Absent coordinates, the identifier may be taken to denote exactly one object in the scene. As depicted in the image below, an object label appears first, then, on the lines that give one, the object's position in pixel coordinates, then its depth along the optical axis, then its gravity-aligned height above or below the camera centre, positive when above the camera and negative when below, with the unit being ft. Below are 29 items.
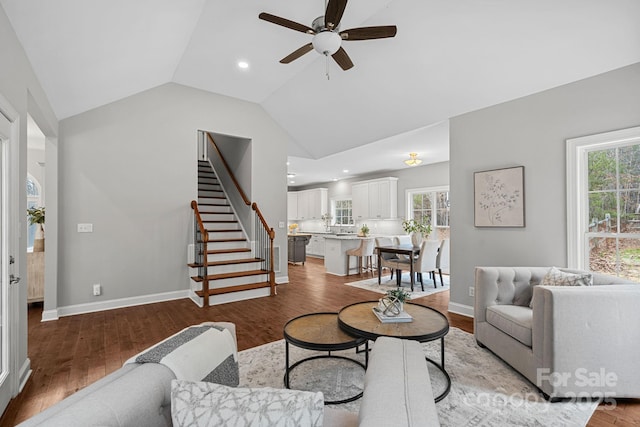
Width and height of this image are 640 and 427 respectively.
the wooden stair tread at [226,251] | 17.09 -1.88
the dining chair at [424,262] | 18.34 -2.65
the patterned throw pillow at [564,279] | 8.29 -1.70
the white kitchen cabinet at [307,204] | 36.52 +1.58
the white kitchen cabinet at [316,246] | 34.12 -3.20
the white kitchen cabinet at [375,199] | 27.96 +1.66
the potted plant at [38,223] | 14.84 -0.26
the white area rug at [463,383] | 6.54 -4.13
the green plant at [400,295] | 8.26 -2.07
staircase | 15.57 -2.41
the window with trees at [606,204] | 9.49 +0.39
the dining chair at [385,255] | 19.94 -2.58
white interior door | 6.65 -1.02
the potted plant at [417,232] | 19.60 -0.97
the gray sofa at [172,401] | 2.66 -1.72
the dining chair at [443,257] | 19.63 -2.59
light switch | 14.01 -0.48
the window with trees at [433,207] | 24.66 +0.78
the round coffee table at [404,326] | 7.18 -2.65
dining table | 17.84 -1.98
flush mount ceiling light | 21.28 +3.87
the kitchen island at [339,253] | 22.74 -2.66
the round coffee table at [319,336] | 6.99 -2.80
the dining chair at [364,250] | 22.30 -2.35
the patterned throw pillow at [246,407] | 2.73 -1.69
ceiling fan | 8.82 +5.30
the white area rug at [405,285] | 17.69 -4.18
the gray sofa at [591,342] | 6.96 -2.77
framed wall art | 11.75 +0.74
